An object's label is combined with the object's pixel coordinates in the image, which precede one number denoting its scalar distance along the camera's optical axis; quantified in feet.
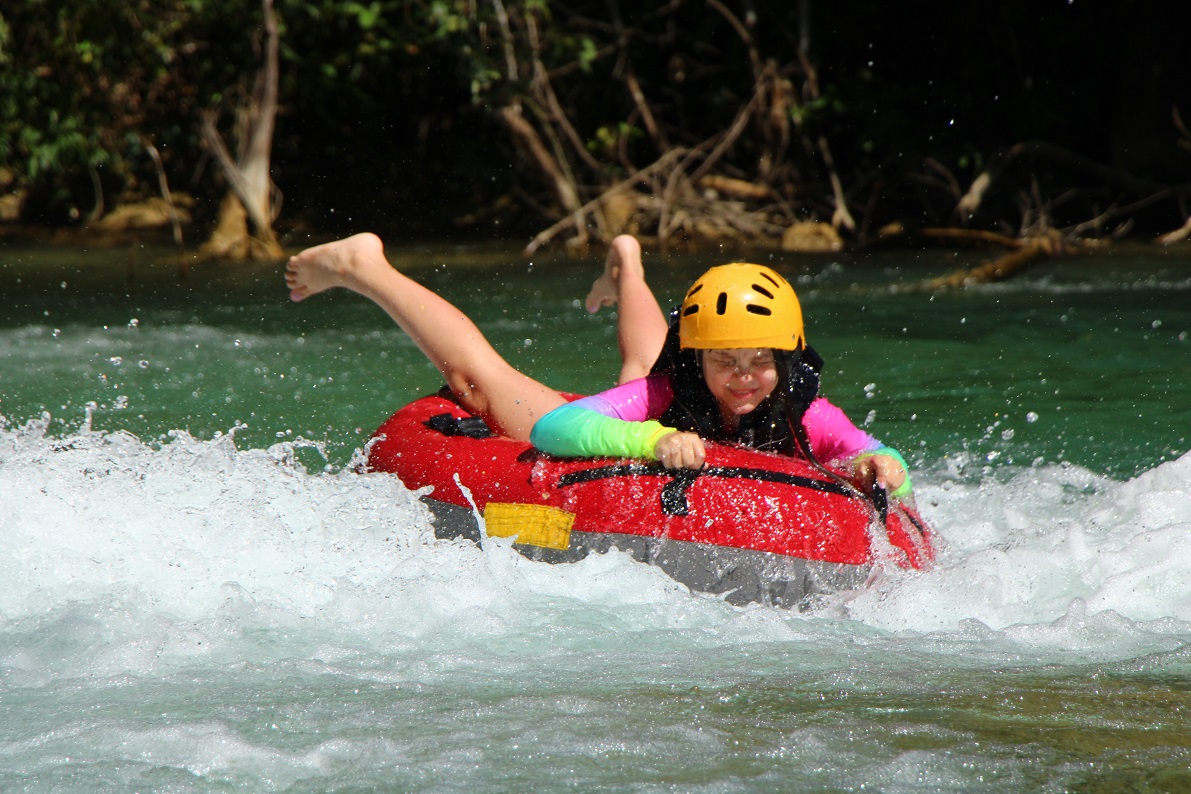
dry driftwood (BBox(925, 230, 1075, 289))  72.95
